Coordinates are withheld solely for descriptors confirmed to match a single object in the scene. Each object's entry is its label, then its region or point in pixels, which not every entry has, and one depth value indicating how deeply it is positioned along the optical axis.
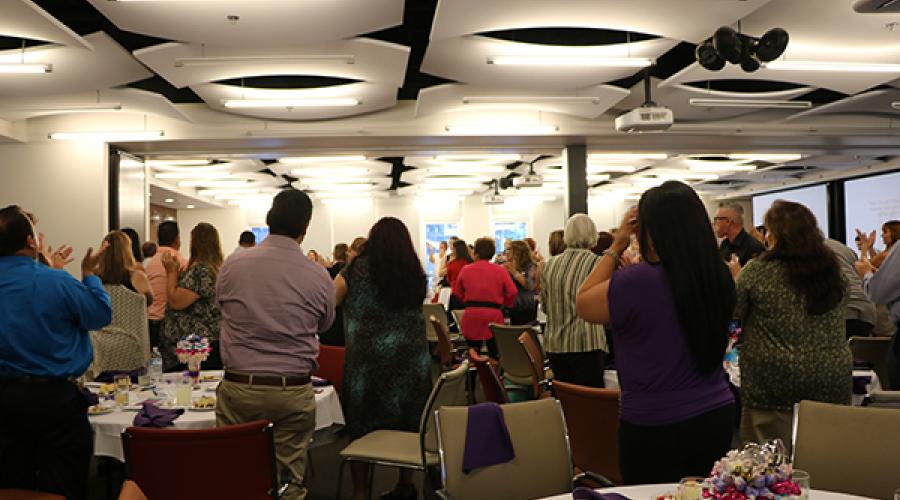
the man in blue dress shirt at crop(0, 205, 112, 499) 2.92
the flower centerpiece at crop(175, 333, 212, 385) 4.00
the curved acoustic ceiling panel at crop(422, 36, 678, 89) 7.02
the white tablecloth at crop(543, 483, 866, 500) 2.12
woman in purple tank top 2.24
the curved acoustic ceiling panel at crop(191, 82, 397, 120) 8.59
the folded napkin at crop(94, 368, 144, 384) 4.15
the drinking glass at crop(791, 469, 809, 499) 1.73
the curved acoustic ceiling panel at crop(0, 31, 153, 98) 6.78
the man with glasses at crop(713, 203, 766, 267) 5.40
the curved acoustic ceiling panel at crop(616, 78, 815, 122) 9.10
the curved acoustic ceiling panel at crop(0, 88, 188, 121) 8.70
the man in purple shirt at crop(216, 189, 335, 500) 3.02
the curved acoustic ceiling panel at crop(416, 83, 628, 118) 8.85
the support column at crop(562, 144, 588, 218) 11.22
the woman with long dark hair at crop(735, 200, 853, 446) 2.94
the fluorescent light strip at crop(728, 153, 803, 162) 13.58
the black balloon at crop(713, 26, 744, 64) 5.94
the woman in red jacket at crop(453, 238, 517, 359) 7.33
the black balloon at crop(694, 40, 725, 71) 6.31
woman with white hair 4.88
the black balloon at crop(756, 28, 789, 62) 6.00
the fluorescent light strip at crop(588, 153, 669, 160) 13.05
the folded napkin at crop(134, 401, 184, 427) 3.23
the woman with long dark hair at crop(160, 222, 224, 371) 4.71
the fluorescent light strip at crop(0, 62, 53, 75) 6.74
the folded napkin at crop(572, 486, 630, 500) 1.75
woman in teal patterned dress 3.71
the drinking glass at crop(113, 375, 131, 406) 3.66
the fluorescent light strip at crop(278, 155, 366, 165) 13.20
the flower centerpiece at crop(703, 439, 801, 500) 1.64
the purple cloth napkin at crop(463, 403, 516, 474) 2.63
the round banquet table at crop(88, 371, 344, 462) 3.36
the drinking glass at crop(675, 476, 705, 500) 1.74
